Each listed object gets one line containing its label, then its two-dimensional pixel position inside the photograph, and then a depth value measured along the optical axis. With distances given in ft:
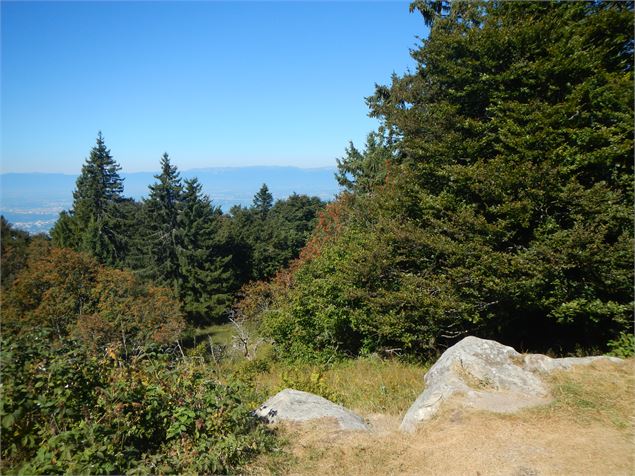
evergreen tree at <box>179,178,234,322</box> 119.55
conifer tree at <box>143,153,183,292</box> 118.42
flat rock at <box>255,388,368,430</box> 20.27
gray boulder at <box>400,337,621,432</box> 20.71
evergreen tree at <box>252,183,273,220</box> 225.97
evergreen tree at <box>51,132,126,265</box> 120.16
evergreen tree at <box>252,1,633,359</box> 28.99
